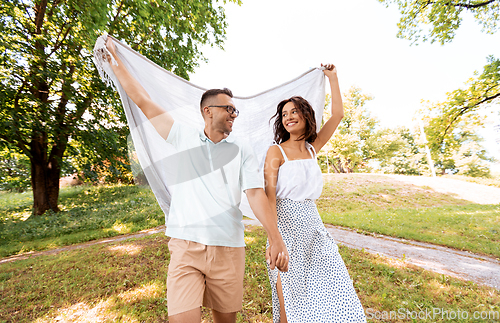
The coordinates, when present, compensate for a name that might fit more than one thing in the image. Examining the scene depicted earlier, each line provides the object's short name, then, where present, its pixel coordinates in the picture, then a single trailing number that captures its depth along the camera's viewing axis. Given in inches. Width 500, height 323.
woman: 63.5
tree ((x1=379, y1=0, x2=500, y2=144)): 318.3
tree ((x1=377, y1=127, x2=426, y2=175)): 1478.8
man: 62.3
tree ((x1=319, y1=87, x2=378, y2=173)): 1091.3
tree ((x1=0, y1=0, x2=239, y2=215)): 233.5
